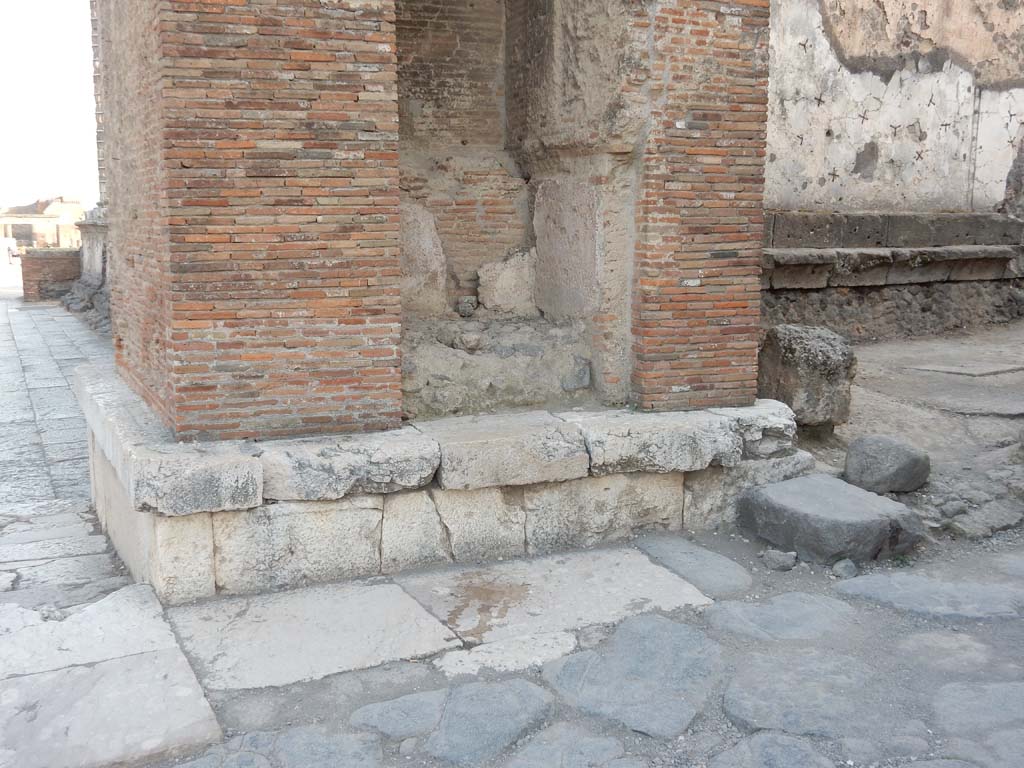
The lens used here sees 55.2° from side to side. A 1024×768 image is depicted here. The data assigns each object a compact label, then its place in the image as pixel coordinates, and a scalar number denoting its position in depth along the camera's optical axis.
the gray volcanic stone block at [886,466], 5.49
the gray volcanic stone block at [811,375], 6.32
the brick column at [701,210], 5.21
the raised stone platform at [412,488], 4.29
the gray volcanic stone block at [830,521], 4.75
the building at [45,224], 27.11
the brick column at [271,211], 4.35
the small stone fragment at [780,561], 4.78
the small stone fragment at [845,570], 4.66
